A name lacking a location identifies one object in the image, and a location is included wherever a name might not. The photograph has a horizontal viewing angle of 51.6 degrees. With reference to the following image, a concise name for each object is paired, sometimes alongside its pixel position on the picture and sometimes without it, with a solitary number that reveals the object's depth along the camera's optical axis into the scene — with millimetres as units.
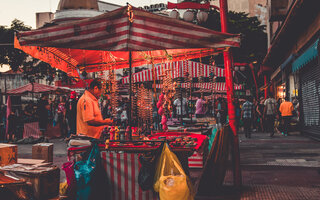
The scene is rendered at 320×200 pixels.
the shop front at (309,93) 13070
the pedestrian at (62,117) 18900
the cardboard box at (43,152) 5891
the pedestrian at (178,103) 13098
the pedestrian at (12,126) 18516
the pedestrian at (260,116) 20000
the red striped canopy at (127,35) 4809
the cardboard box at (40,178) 4629
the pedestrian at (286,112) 16031
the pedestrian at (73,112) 12688
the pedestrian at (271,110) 16672
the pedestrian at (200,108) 15309
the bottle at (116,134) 5930
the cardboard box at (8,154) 5273
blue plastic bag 4695
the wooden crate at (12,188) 4215
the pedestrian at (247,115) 15898
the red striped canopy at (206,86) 11438
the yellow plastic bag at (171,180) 4280
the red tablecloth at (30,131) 18609
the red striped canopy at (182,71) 9727
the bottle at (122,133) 5926
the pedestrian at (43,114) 15594
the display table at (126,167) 5082
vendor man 5785
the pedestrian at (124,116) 19531
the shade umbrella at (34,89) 19172
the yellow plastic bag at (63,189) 5331
